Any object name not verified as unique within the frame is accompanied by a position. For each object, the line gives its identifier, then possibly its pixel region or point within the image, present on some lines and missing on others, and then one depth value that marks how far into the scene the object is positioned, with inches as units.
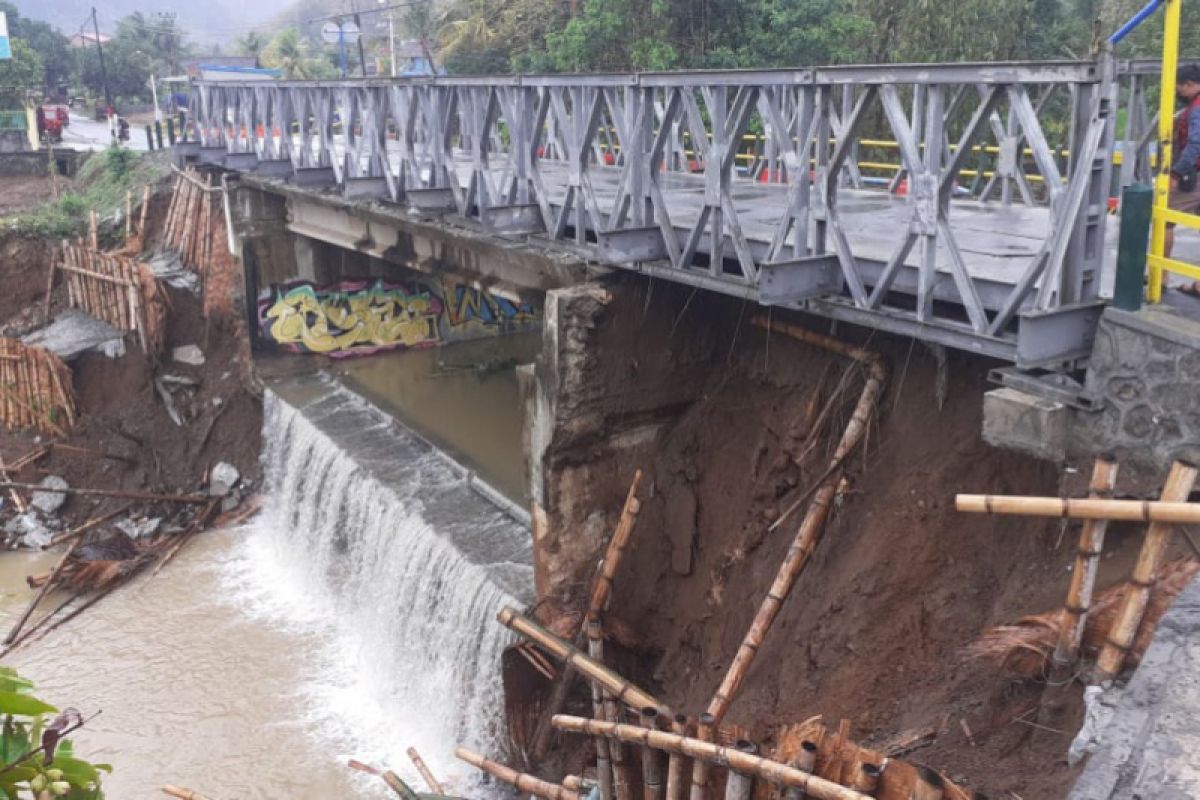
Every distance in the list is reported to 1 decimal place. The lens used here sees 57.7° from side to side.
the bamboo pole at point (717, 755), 224.1
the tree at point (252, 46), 3065.9
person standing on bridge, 320.8
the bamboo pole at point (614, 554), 432.5
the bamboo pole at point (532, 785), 312.0
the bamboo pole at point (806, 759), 230.5
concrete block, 275.6
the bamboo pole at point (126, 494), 767.7
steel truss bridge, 273.1
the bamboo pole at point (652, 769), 292.7
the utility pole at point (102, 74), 2229.3
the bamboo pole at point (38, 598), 656.4
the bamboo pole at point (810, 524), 346.9
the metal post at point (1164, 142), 259.6
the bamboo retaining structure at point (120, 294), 900.0
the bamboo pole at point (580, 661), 369.7
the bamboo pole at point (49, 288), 968.9
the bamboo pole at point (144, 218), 1042.1
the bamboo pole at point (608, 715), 308.3
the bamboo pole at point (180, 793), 397.4
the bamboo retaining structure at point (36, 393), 880.9
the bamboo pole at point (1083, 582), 239.9
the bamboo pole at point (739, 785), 248.7
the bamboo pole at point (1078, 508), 218.8
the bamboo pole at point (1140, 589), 225.5
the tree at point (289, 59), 2490.2
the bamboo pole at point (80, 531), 767.7
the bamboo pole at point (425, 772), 422.9
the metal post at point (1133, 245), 266.2
